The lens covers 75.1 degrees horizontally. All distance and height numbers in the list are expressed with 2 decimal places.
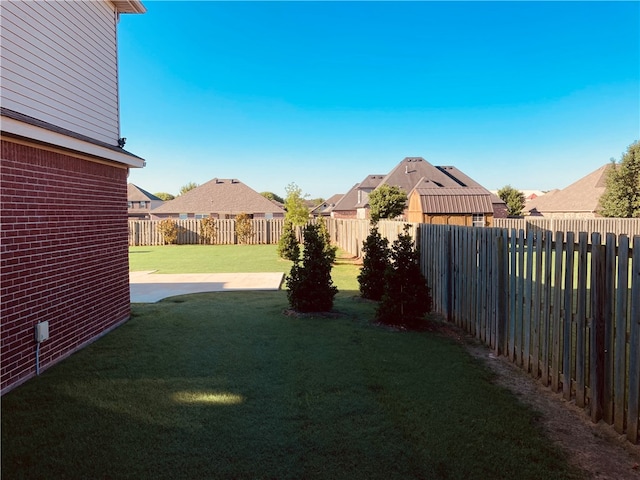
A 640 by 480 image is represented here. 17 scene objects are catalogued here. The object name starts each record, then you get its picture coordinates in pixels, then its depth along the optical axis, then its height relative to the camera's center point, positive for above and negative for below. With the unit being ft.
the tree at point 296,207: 75.05 +4.24
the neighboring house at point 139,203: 186.63 +13.37
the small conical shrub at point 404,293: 22.98 -3.61
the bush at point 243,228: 97.30 +0.61
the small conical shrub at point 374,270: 30.81 -3.03
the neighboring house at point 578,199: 141.79 +10.51
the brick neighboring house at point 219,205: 137.18 +8.86
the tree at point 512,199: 177.47 +12.66
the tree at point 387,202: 118.83 +7.88
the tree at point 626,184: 105.19 +11.05
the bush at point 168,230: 95.96 +0.28
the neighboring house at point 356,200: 171.01 +13.09
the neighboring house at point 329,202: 271.51 +18.63
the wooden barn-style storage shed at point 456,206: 102.06 +5.60
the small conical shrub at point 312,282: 25.75 -3.27
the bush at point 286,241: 58.20 -1.59
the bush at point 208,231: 98.02 +0.00
